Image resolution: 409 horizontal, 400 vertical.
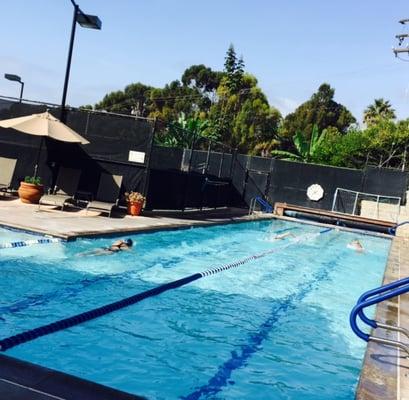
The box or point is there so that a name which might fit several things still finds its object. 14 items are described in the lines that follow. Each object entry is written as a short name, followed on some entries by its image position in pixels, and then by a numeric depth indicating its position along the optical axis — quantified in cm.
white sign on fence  1343
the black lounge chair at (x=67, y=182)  1370
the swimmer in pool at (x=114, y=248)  810
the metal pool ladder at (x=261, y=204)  2114
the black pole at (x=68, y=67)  1341
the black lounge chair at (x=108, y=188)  1353
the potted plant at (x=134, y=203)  1296
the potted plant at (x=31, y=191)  1225
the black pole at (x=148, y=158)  1327
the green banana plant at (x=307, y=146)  2850
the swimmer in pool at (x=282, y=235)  1425
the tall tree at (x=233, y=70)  4709
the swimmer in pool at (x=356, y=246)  1371
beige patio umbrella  1209
